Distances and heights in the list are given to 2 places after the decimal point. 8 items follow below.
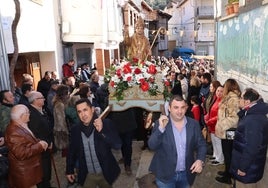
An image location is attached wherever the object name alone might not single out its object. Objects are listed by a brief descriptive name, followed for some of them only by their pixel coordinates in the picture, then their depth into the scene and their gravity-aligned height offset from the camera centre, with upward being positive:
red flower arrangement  4.95 -0.46
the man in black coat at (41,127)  4.48 -1.11
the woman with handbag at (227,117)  4.80 -1.14
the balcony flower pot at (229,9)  6.78 +0.93
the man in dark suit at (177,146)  3.29 -1.10
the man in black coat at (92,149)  3.54 -1.17
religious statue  5.89 +0.15
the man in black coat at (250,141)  3.67 -1.20
